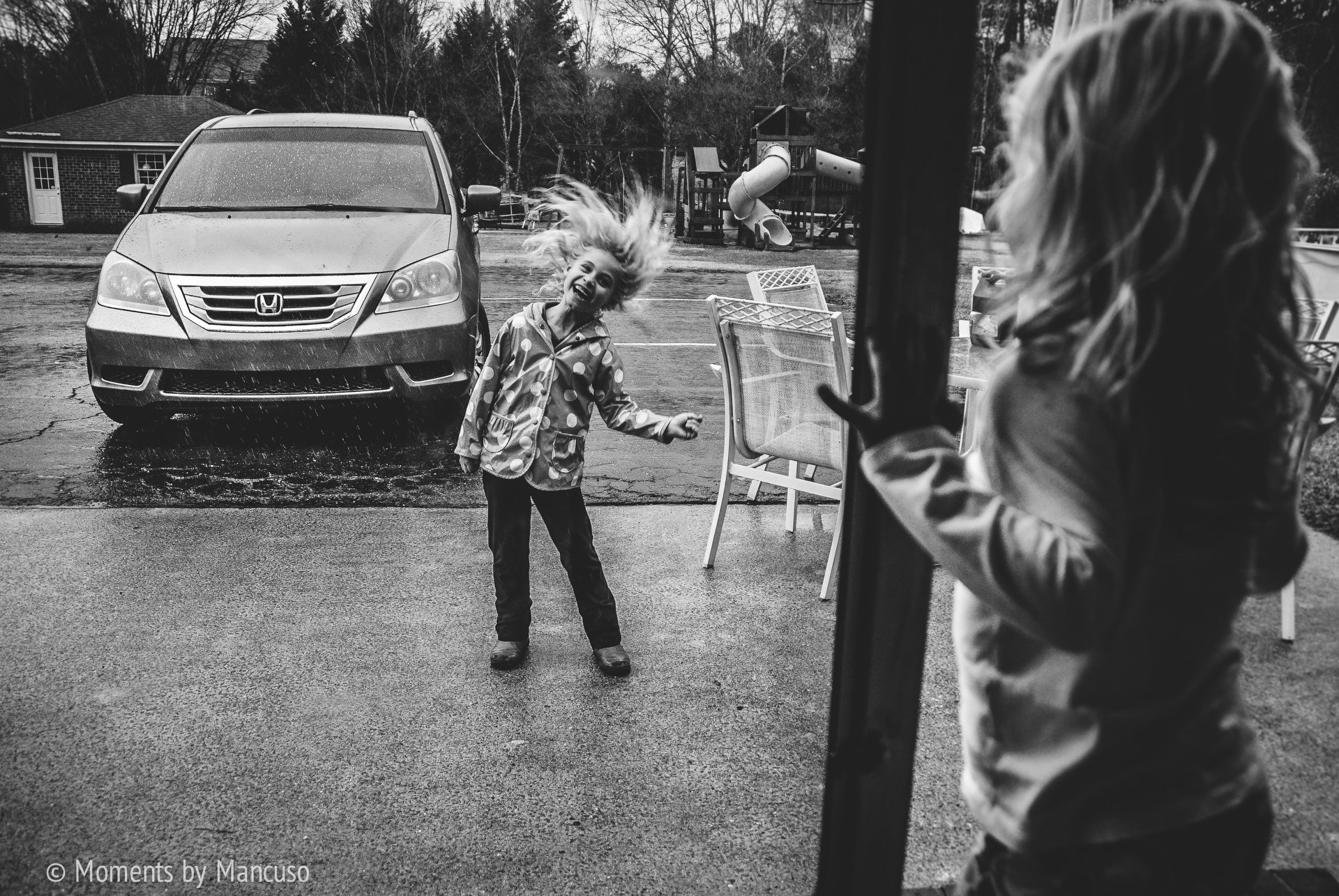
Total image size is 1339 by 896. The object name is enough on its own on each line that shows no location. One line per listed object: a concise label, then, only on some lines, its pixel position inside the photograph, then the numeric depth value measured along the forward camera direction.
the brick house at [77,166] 33.12
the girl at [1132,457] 1.02
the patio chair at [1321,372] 3.38
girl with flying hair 3.12
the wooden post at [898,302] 1.23
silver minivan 5.46
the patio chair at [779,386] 3.75
